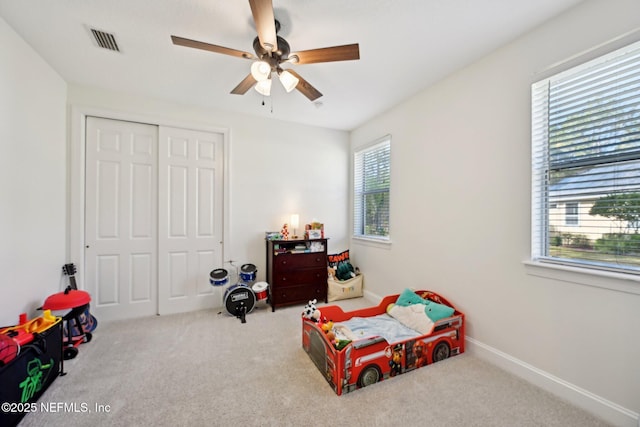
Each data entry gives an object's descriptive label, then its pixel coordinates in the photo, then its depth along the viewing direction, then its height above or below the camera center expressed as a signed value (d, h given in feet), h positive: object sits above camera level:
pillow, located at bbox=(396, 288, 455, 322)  7.29 -2.90
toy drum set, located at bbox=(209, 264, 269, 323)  9.77 -3.19
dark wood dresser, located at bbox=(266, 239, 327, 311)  10.52 -2.52
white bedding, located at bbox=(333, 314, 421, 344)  6.97 -3.54
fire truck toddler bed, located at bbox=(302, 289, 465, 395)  5.68 -3.43
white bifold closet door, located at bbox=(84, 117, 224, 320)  9.31 -0.13
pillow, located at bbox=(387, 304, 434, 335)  7.19 -3.27
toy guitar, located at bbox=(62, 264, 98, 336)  8.07 -3.31
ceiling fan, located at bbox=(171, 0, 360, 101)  4.76 +3.69
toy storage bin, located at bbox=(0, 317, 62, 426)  4.39 -3.25
